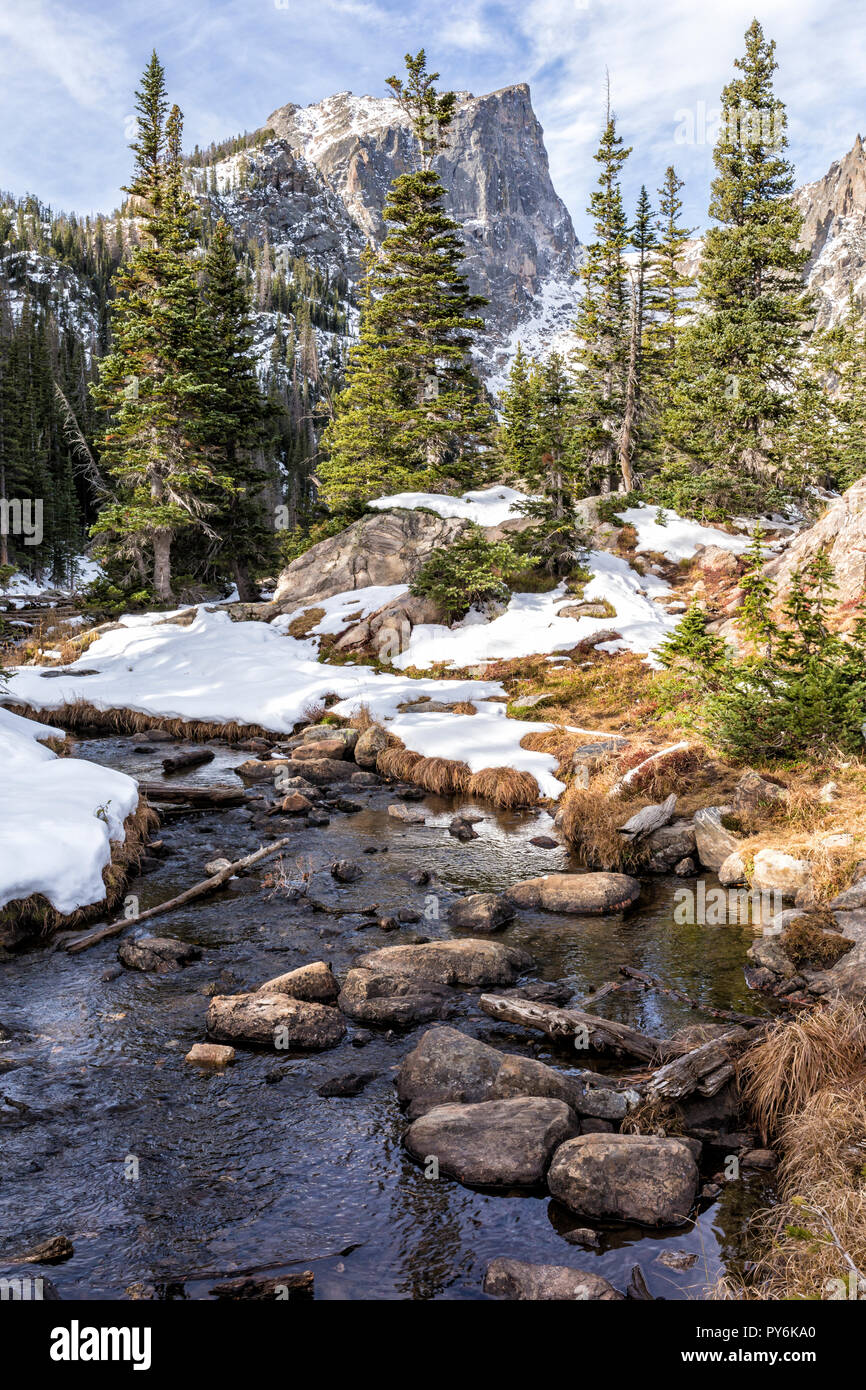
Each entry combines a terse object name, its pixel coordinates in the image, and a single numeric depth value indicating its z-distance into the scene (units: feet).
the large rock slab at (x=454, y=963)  29.40
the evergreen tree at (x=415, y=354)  100.99
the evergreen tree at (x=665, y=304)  132.22
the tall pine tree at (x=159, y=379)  98.32
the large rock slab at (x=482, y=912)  34.47
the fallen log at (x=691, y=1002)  25.66
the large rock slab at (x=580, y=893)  36.47
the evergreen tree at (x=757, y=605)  42.91
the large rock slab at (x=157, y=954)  29.99
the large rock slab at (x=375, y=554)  99.45
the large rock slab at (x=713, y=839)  39.93
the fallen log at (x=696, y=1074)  21.11
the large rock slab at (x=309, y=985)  27.63
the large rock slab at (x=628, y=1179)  17.92
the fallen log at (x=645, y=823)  42.55
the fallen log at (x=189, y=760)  59.52
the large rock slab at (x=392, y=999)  26.94
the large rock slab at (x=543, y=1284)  15.15
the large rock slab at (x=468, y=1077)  22.07
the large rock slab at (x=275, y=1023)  25.17
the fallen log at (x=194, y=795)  51.70
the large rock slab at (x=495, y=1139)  19.43
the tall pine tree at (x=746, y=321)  100.83
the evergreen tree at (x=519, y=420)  100.21
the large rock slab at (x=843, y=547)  61.57
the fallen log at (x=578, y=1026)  24.07
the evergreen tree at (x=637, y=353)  119.03
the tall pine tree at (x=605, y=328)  118.73
